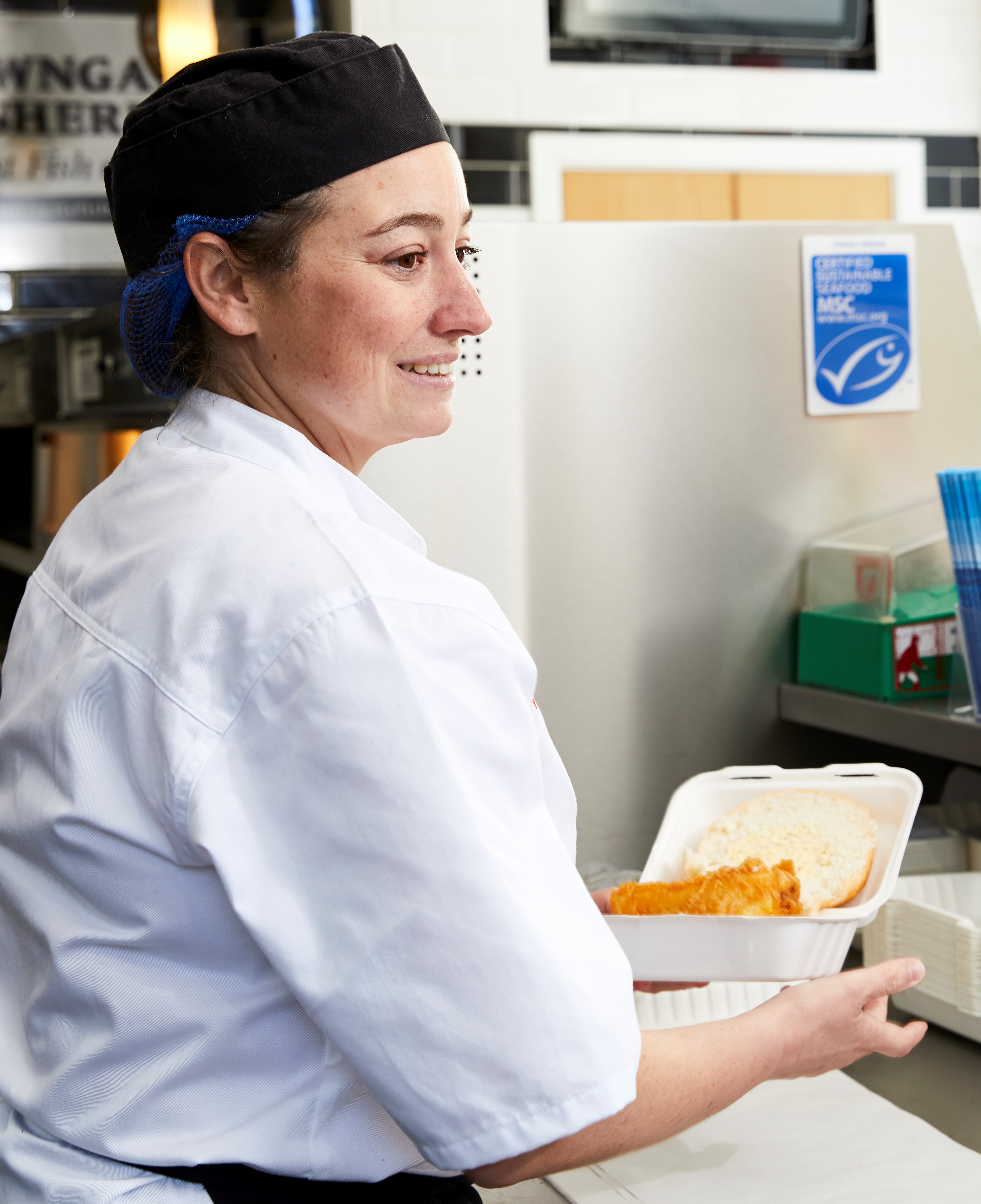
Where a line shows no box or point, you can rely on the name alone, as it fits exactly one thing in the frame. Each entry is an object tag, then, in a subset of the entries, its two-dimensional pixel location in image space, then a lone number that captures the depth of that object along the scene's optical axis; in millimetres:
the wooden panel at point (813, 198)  3305
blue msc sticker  1464
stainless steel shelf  1202
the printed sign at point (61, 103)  3207
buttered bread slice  911
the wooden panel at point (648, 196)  3195
